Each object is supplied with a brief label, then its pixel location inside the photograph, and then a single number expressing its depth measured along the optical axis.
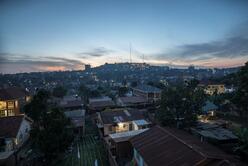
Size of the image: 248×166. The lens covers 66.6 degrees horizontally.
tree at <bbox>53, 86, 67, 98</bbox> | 59.38
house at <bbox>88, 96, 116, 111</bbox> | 39.34
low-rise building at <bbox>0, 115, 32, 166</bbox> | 16.89
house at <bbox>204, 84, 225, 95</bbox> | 65.94
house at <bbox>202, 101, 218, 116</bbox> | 31.70
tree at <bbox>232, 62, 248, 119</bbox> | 17.99
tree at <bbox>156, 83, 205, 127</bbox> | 19.25
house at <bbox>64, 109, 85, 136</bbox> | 27.16
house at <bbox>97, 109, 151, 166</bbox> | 18.28
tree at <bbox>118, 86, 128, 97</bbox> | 60.75
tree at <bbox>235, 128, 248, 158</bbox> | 12.38
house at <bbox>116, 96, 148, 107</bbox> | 40.83
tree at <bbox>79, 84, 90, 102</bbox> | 58.75
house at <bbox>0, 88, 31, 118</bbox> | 34.00
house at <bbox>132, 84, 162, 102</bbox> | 47.41
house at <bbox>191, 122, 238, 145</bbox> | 16.54
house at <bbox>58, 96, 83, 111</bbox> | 43.38
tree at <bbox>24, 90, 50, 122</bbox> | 22.98
